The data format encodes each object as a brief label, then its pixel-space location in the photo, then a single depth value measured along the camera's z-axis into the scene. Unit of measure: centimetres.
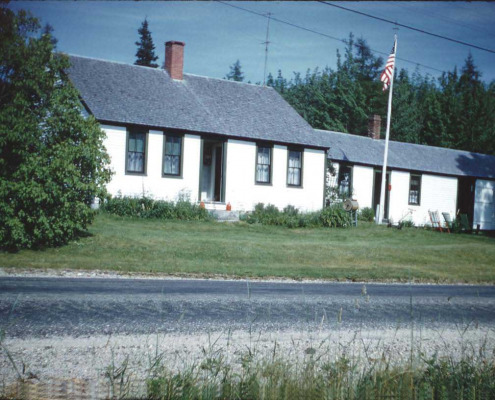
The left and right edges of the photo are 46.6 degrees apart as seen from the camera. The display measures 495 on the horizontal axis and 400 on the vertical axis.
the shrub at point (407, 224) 3086
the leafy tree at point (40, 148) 1482
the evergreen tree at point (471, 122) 5728
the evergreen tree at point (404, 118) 6031
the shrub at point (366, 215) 3061
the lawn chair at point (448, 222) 3235
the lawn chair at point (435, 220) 3251
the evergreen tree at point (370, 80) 6206
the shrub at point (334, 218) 2584
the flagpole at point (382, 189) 2908
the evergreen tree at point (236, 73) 8231
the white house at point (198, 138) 2480
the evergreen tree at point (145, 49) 6840
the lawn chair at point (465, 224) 3316
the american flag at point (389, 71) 2741
